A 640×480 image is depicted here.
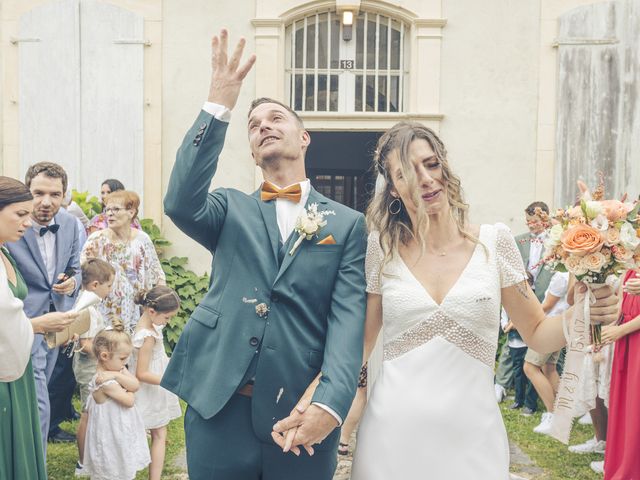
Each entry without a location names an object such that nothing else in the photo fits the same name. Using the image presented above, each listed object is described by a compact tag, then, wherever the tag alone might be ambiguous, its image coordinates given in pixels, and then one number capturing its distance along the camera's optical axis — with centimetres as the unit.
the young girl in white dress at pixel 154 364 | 552
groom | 272
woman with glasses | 688
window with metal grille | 1059
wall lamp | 1030
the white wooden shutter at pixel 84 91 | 1041
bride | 294
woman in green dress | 349
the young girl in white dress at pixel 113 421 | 520
